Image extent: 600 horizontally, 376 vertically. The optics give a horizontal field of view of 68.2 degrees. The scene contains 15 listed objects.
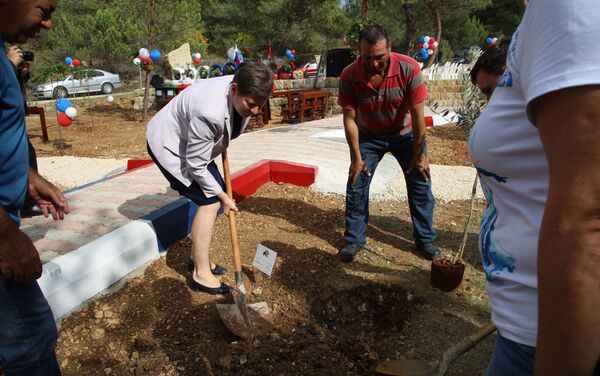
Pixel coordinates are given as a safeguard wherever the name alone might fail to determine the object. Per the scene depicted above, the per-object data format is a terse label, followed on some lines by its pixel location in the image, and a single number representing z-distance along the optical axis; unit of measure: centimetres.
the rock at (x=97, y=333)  250
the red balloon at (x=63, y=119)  795
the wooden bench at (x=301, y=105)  1125
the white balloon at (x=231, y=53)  1274
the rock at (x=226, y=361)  228
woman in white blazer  264
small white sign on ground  298
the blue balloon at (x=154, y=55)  1170
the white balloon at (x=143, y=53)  1140
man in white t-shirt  58
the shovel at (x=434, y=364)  207
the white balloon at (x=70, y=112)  796
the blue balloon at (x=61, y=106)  805
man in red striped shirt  337
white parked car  1700
